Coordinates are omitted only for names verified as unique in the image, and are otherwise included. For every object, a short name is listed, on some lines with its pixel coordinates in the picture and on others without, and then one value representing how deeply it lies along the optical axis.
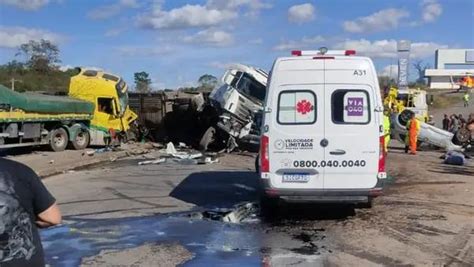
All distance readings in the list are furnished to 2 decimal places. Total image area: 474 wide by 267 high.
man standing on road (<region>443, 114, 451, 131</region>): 38.77
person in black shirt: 3.42
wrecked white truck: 24.11
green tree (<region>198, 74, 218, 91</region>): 65.25
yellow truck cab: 27.61
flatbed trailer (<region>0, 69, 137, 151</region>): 23.19
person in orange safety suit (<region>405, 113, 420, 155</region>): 25.47
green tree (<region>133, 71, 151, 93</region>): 59.28
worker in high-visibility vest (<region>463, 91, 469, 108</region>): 59.25
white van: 9.52
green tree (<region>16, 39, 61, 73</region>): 64.38
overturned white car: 26.52
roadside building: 111.60
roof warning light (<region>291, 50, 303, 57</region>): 9.77
